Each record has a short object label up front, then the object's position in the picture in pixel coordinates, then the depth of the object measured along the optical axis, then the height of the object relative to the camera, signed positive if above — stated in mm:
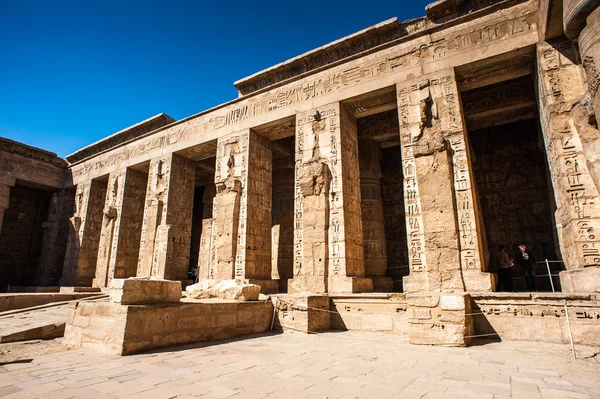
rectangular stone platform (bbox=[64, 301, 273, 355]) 4242 -707
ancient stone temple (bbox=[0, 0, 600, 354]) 6344 +2875
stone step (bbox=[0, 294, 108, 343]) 4938 -825
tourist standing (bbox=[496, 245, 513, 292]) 7594 +84
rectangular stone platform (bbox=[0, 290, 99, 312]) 7988 -616
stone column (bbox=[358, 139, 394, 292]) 10479 +1637
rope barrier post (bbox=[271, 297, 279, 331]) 6559 -728
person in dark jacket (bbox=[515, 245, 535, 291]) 7920 +119
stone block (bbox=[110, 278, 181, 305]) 4457 -235
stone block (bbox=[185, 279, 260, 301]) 6275 -318
